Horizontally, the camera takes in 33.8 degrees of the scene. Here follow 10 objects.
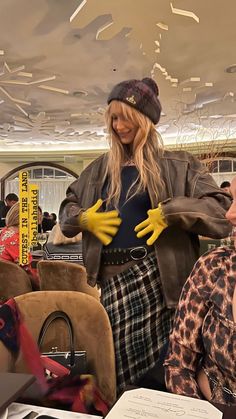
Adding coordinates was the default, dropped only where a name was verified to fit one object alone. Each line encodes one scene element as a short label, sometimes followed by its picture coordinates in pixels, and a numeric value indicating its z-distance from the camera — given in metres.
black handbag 1.09
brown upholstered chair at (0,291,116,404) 1.17
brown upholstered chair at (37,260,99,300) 2.33
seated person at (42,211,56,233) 7.87
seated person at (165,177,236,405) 0.90
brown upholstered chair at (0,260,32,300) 2.52
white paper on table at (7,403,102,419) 0.74
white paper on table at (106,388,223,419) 0.68
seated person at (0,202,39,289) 3.21
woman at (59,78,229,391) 1.33
